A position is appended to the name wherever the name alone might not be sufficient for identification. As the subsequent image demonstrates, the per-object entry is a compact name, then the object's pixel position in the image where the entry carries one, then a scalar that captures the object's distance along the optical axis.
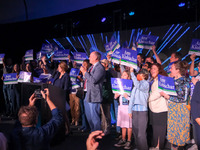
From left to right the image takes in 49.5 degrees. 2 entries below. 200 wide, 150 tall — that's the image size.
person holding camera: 1.59
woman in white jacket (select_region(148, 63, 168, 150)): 3.47
